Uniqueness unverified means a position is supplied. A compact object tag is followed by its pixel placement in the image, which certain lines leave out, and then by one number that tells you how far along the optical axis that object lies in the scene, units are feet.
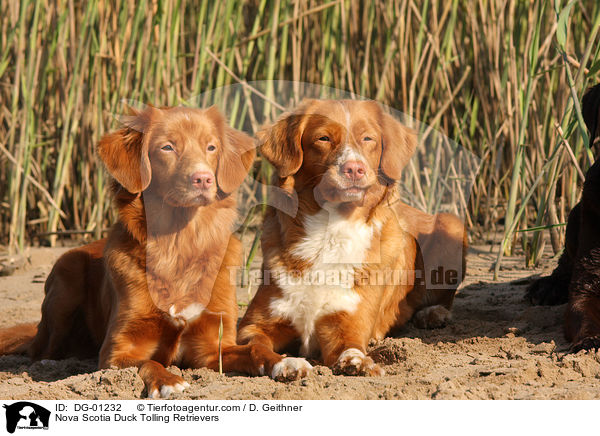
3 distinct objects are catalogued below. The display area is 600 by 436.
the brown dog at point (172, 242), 20.97
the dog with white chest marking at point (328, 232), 22.72
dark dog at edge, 22.34
